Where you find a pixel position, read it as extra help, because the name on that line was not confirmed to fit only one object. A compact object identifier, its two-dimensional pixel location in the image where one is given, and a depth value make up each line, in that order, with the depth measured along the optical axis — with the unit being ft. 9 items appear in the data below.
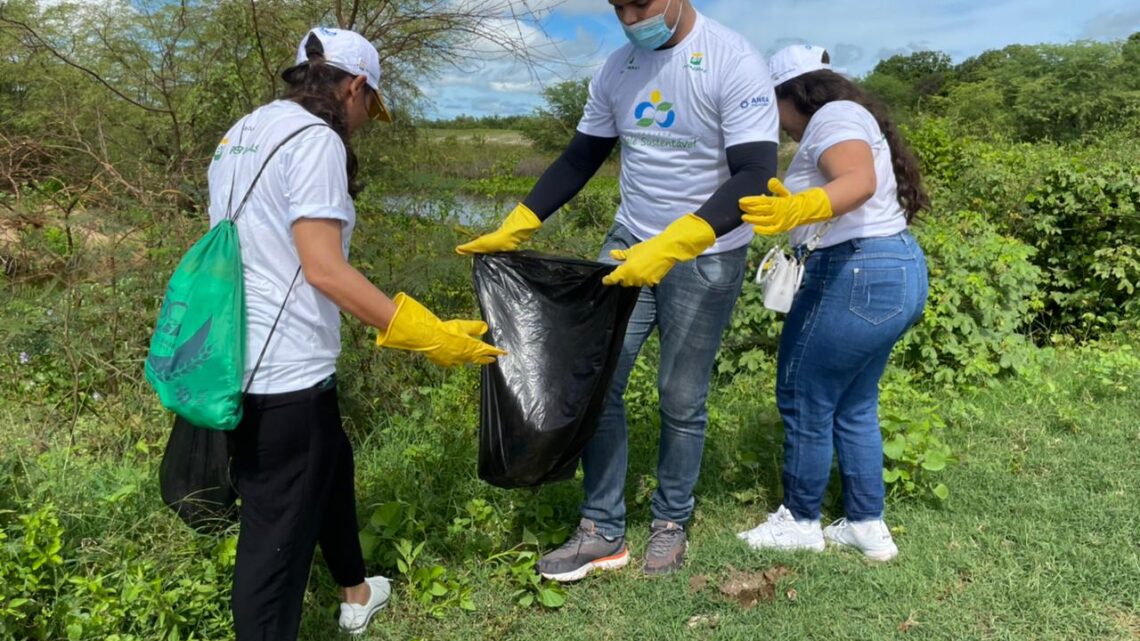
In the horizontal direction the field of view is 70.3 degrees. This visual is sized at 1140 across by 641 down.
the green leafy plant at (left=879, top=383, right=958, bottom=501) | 10.00
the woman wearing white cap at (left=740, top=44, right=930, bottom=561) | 7.53
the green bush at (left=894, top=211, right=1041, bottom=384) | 14.70
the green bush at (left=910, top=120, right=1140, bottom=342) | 18.88
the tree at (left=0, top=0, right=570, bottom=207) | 13.83
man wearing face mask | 7.47
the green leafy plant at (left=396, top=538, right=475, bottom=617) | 8.20
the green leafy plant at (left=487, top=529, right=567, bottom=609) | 8.34
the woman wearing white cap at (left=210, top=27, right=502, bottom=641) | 5.87
